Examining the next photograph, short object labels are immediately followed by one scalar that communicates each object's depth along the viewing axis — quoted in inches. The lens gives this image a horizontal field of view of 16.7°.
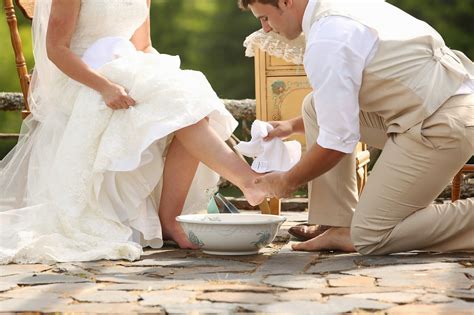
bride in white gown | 240.1
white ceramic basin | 225.7
